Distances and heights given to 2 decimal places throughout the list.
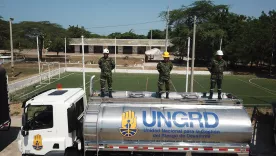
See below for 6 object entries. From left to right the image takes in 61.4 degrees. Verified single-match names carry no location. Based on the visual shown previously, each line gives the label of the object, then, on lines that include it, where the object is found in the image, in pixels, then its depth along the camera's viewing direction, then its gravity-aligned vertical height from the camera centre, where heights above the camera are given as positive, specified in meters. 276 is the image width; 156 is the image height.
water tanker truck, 7.17 -2.07
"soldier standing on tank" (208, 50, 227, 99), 10.11 -0.34
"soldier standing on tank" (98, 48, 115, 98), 10.14 -0.33
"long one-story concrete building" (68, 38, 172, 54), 72.50 +5.52
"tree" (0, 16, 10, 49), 51.14 +5.68
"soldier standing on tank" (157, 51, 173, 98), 10.06 -0.40
